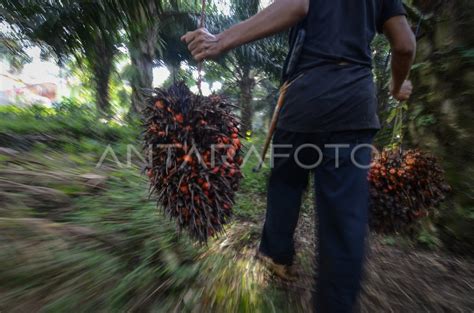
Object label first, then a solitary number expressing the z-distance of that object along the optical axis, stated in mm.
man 1271
